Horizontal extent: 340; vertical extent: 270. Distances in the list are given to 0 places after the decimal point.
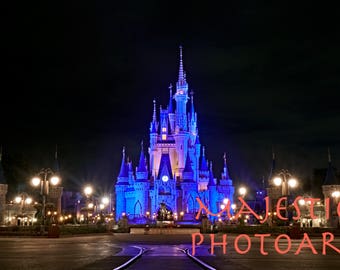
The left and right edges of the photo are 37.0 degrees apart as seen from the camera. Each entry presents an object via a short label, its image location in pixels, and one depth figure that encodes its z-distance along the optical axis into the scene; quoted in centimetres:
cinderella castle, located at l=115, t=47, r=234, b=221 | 10831
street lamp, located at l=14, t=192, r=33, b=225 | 6980
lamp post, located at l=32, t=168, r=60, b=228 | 3697
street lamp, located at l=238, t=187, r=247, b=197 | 4975
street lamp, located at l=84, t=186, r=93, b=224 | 4581
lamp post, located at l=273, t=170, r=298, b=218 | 3431
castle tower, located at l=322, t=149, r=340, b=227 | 6034
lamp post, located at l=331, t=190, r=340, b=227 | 4903
